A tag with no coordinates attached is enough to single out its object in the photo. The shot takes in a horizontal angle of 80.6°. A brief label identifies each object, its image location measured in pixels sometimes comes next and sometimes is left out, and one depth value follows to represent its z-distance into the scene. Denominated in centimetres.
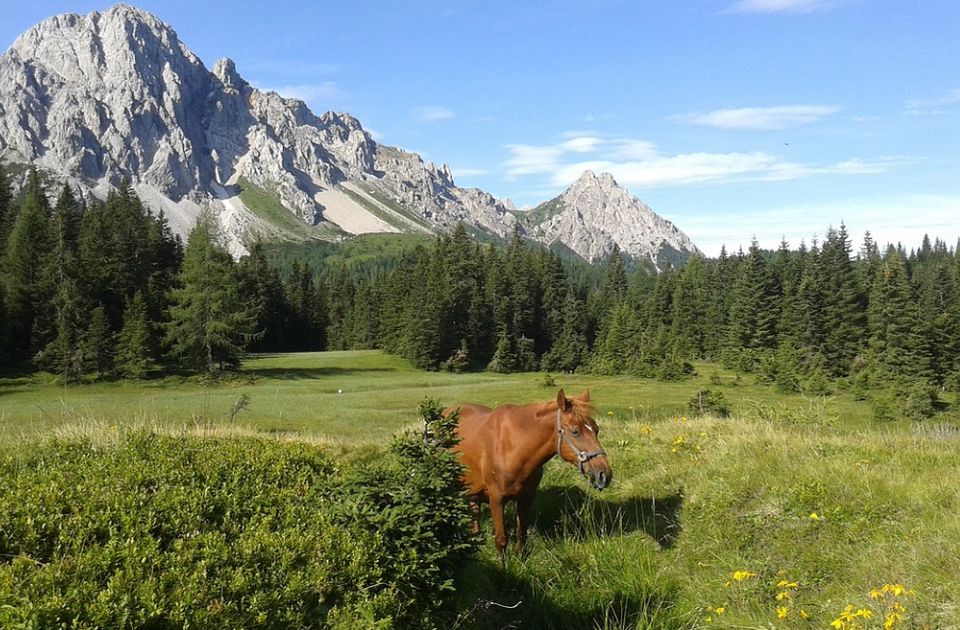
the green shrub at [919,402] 4272
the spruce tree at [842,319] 7550
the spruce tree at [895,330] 5997
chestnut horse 710
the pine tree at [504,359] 7675
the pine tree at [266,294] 8881
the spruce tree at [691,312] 9606
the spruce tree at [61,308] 4738
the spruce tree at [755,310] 8231
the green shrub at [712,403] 3075
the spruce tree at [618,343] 7606
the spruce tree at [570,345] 8281
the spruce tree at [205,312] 5234
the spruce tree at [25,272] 5181
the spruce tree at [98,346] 4728
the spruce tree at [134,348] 4828
